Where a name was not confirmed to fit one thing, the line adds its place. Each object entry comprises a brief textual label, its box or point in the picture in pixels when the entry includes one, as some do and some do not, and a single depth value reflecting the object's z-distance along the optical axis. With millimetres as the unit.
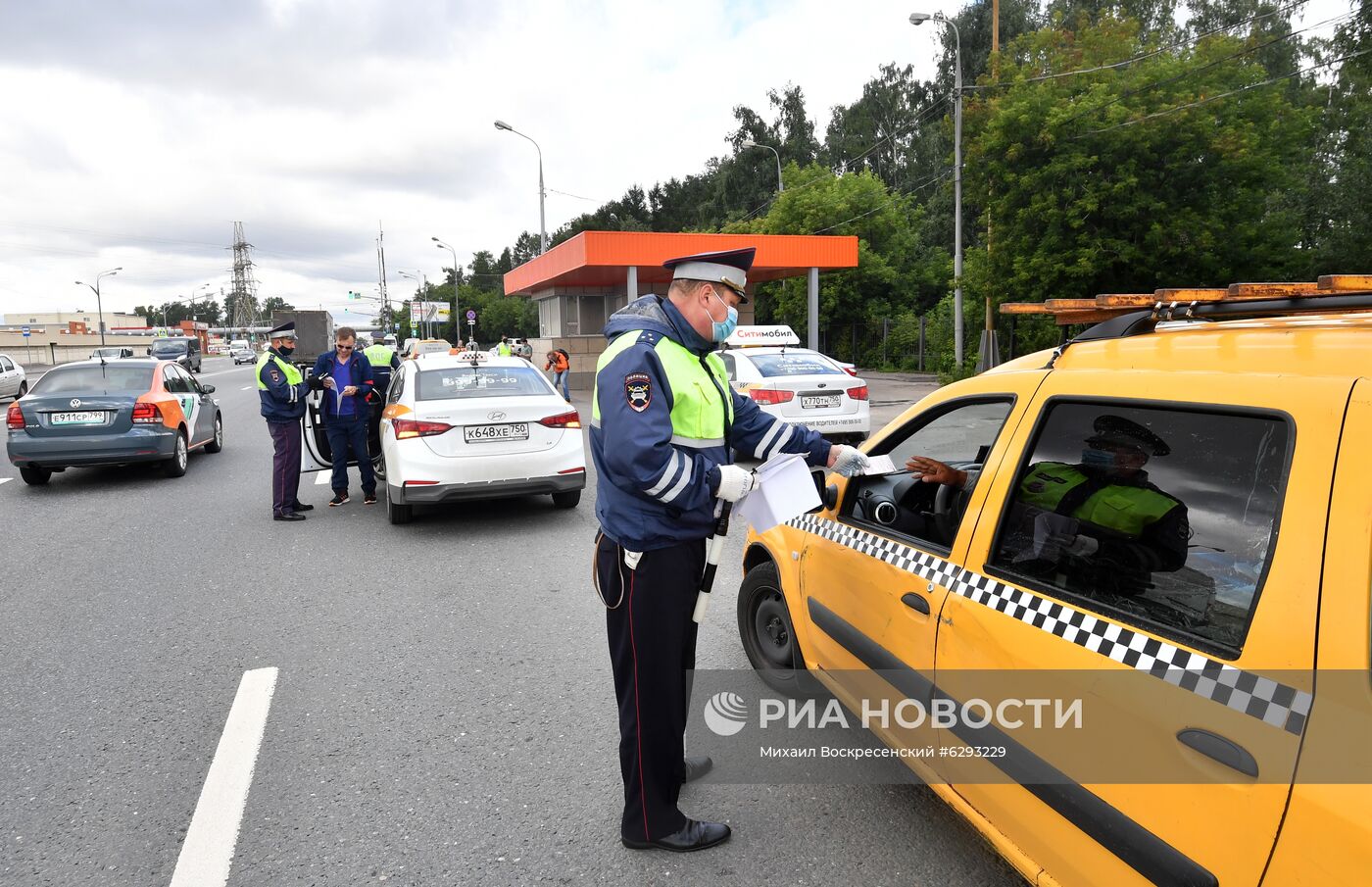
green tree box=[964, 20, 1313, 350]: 15961
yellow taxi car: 1505
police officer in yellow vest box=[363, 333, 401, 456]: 8674
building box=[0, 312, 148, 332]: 112312
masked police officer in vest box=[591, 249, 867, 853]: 2412
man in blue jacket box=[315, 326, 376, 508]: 8031
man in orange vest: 14359
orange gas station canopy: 19938
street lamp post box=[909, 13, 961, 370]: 20859
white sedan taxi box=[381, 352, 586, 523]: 6895
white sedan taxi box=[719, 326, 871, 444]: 10195
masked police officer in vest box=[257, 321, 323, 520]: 7602
